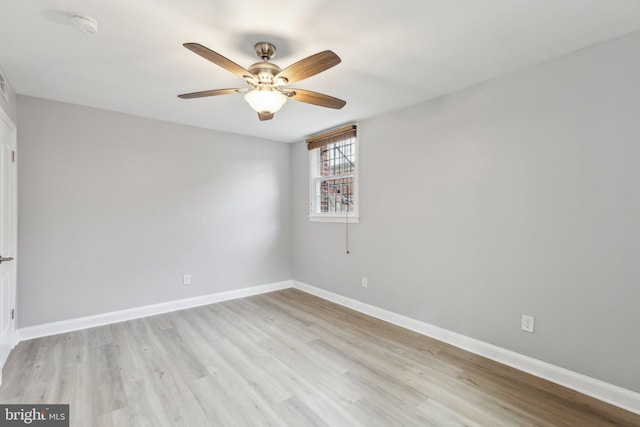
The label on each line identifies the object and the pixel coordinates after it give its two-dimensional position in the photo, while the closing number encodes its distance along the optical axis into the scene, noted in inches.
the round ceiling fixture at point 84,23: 67.8
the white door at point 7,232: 93.6
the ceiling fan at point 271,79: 69.1
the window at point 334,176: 153.8
